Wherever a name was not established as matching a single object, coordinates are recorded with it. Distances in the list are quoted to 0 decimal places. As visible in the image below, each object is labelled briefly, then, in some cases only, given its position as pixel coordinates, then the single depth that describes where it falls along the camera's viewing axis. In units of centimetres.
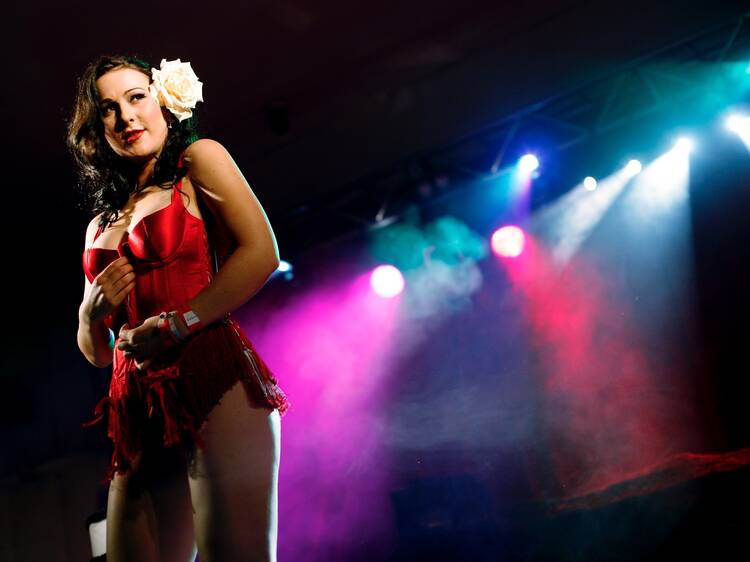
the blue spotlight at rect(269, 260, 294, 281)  679
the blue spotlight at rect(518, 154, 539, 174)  591
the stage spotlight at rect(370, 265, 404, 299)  700
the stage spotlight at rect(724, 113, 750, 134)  555
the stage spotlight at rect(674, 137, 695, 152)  595
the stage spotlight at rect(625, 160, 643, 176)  617
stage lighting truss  482
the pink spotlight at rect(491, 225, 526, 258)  670
